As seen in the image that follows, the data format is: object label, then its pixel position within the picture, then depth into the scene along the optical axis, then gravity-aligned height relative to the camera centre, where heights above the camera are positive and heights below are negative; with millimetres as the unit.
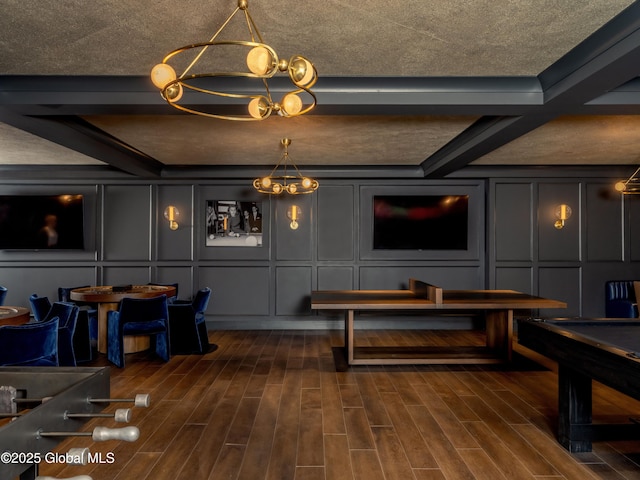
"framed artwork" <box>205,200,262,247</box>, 6914 +329
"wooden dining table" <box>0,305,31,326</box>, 3400 -590
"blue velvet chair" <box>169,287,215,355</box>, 5197 -1061
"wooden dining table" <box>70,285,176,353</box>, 4785 -606
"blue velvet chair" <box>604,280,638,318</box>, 6492 -839
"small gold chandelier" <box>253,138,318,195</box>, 4957 +944
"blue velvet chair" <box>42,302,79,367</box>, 4090 -844
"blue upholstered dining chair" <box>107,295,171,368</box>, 4605 -886
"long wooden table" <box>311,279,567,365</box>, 4391 -664
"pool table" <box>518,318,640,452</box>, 2246 -670
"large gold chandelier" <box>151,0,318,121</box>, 1638 +765
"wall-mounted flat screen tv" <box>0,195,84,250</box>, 6754 +365
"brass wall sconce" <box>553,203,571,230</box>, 6426 +439
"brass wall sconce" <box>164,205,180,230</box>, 6430 +450
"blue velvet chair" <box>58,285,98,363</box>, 4855 -1089
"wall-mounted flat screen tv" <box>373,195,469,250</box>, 6891 +370
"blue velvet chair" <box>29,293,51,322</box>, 4758 -700
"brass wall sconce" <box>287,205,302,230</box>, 6348 +440
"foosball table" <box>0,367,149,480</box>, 1062 -506
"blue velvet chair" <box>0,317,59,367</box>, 3062 -748
